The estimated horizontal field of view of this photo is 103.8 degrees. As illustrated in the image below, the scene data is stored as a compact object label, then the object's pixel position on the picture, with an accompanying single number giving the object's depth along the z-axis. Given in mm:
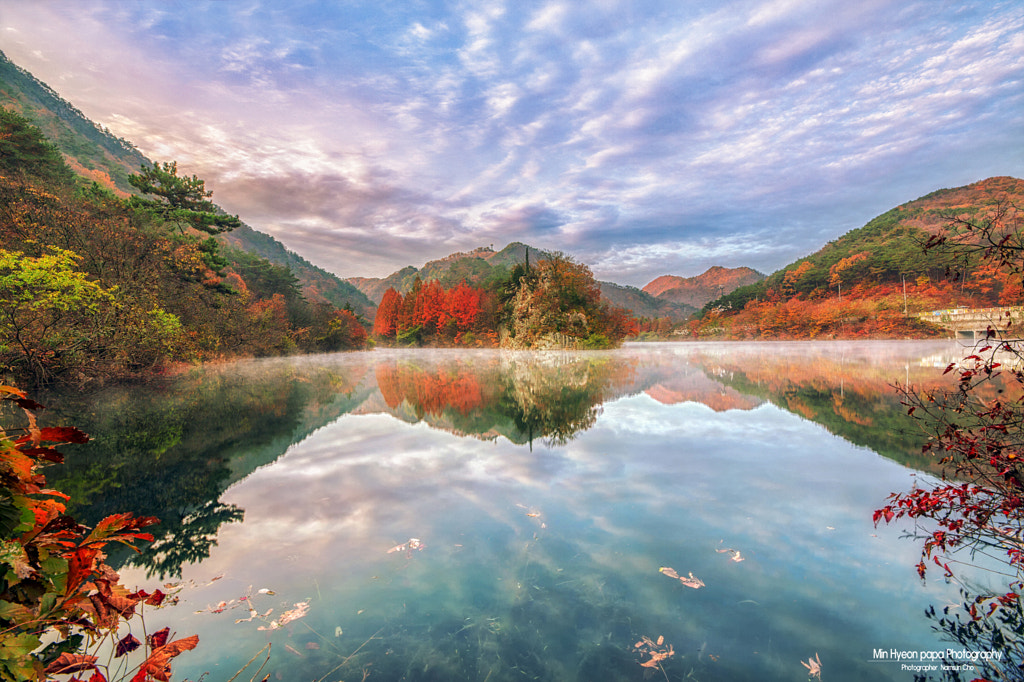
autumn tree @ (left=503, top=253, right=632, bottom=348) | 46812
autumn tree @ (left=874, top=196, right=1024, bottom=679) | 2951
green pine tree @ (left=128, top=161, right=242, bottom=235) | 30203
